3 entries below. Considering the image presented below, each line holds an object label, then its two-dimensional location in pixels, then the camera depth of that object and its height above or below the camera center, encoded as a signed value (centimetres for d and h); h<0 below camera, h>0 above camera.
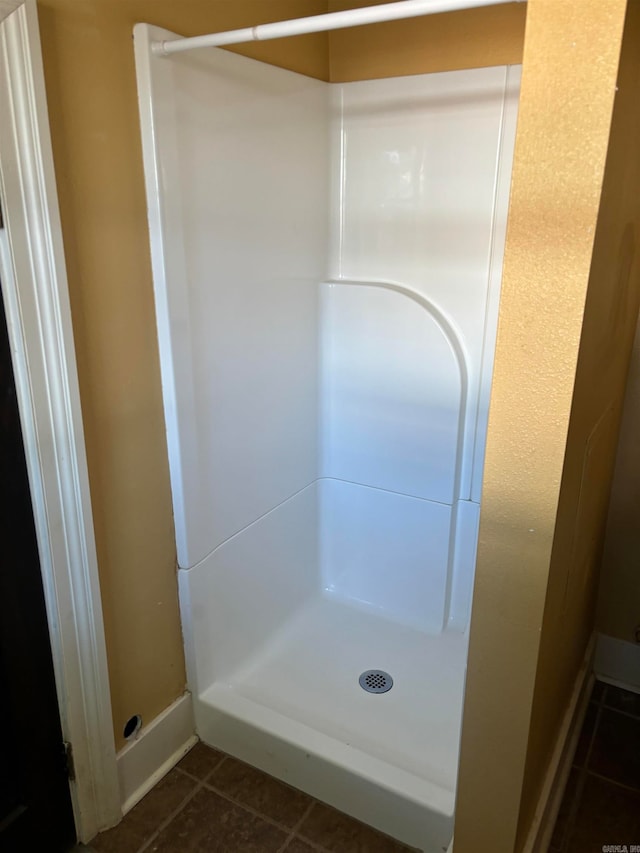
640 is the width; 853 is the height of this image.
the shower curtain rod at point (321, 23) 95 +33
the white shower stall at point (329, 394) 149 -45
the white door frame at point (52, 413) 109 -34
